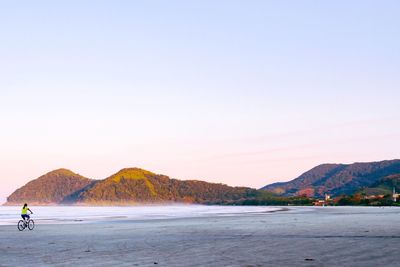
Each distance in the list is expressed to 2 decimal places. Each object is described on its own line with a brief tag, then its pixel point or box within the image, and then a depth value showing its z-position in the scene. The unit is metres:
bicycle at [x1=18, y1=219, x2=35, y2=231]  43.56
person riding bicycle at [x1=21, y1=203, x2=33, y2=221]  44.12
